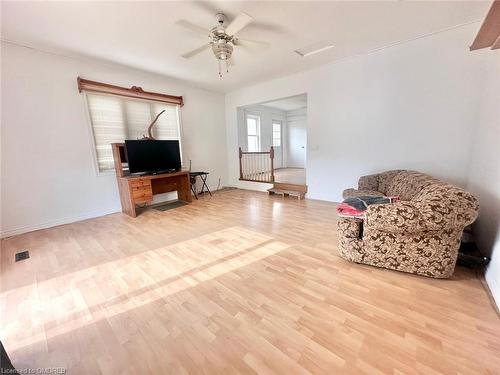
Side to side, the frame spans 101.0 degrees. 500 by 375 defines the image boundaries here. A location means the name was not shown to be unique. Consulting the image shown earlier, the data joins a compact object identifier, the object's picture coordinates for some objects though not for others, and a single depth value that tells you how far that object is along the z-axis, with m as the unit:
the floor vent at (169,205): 4.59
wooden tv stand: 3.93
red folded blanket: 2.17
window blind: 4.04
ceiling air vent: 3.42
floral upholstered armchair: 1.76
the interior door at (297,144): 9.37
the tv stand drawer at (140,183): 3.92
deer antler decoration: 4.61
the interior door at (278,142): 9.26
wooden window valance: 3.72
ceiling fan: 2.31
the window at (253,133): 8.16
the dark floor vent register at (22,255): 2.61
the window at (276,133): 9.21
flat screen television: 4.04
